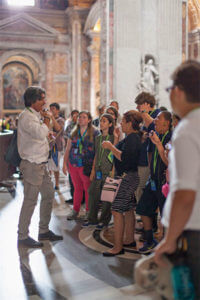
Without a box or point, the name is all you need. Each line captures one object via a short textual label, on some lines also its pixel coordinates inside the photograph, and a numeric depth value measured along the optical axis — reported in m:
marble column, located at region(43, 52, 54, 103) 21.48
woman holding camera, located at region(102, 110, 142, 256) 4.47
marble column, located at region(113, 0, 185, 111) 13.04
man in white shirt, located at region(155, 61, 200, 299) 1.81
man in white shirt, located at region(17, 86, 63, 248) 4.73
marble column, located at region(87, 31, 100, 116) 20.52
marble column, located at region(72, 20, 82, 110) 20.93
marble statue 13.34
